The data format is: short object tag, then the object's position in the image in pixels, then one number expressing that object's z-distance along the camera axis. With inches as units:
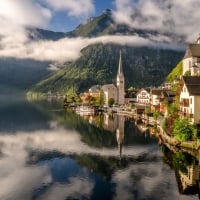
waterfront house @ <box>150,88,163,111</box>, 3433.6
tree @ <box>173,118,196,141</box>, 1802.6
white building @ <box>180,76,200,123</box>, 1930.4
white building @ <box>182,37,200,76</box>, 2920.5
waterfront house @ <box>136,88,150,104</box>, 4464.9
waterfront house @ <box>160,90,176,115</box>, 2915.8
